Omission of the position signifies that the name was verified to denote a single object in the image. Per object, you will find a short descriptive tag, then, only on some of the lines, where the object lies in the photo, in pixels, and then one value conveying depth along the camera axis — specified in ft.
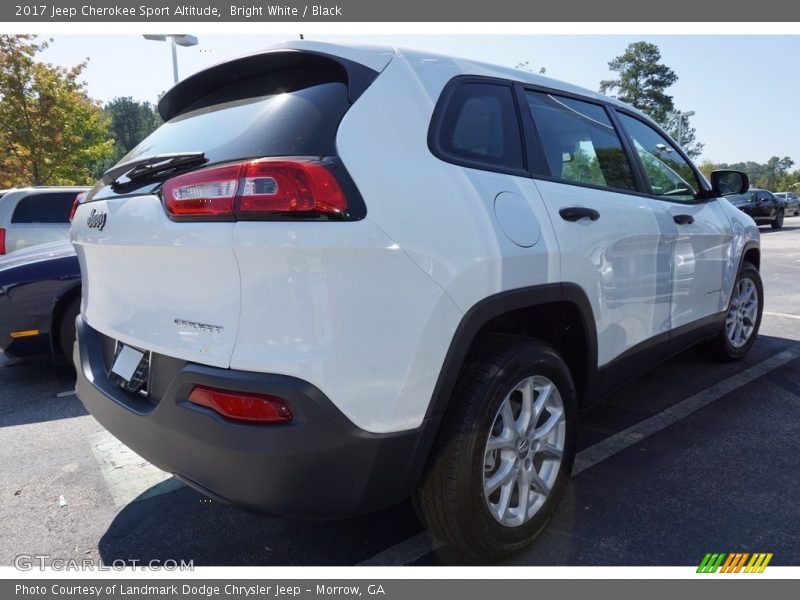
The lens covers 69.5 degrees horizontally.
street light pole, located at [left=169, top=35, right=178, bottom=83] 48.85
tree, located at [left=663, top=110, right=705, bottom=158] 205.28
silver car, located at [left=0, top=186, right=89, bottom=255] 20.66
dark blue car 13.34
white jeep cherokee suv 5.47
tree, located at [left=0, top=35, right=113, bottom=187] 52.11
